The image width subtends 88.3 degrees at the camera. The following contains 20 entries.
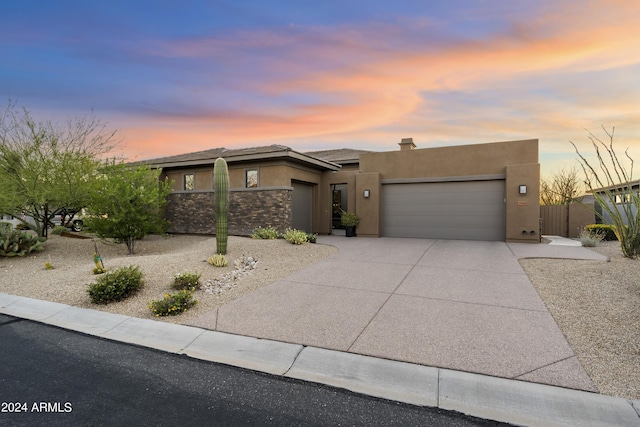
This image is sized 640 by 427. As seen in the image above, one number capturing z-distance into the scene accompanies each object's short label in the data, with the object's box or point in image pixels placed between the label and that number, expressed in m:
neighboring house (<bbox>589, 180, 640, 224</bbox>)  8.91
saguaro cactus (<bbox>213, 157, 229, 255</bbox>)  10.49
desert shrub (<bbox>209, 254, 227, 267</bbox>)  9.24
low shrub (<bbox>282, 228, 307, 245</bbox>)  12.61
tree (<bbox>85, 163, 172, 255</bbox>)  12.19
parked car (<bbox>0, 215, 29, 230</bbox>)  21.19
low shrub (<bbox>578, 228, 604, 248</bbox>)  12.95
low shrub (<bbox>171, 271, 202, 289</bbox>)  7.38
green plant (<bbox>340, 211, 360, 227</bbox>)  16.73
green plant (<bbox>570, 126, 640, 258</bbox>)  8.81
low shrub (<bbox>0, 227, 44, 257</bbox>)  11.97
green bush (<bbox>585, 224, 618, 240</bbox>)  15.08
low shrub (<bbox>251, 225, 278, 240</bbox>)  13.78
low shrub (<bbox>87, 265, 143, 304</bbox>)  6.79
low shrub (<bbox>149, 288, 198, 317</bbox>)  6.07
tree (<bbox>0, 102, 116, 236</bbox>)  13.59
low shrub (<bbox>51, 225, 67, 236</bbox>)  17.23
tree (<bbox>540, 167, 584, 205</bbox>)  23.52
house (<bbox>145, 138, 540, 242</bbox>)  14.41
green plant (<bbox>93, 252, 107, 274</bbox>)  8.73
